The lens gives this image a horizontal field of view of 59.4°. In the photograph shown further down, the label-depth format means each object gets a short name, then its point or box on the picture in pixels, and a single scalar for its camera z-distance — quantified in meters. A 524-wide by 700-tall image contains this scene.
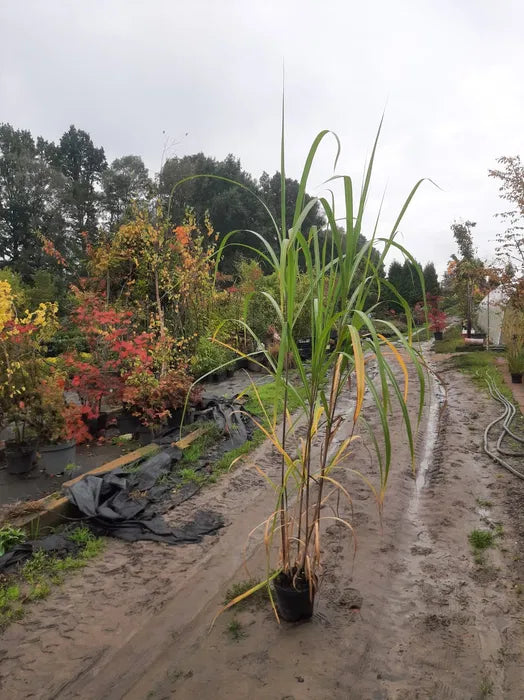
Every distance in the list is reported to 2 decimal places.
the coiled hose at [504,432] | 4.28
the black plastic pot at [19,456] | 4.24
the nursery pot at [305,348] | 11.16
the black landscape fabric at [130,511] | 3.24
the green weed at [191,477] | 4.10
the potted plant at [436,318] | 15.42
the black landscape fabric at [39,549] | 2.79
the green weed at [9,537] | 2.89
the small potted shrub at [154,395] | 4.91
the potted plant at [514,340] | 8.21
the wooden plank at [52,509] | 3.19
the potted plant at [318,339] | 1.44
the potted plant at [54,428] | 4.16
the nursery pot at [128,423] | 5.28
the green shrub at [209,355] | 7.46
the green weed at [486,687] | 1.78
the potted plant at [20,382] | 4.04
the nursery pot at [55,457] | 4.25
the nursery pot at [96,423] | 5.30
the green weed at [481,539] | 2.94
